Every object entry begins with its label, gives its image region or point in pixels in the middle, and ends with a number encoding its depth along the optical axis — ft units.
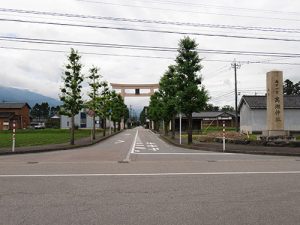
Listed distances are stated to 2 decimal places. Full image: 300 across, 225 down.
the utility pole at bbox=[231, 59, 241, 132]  150.81
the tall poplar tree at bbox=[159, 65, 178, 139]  126.93
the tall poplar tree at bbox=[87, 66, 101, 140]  121.84
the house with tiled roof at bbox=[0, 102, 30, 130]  283.59
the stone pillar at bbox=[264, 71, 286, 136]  79.15
